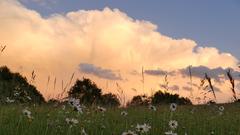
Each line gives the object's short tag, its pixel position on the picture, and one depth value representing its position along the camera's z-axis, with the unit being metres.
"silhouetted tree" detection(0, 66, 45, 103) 15.68
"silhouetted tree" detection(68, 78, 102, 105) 21.15
